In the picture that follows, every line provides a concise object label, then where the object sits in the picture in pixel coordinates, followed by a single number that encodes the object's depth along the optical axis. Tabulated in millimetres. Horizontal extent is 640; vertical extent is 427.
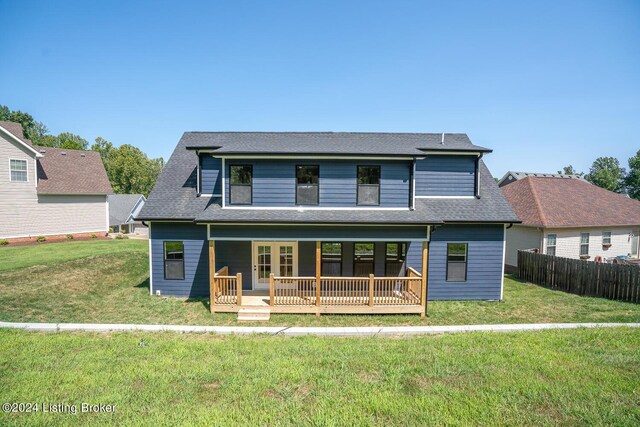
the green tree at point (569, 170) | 76438
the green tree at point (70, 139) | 61956
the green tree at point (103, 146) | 62281
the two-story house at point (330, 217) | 10180
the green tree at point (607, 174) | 58500
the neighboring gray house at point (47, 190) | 20094
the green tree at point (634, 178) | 53719
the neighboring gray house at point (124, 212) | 32156
